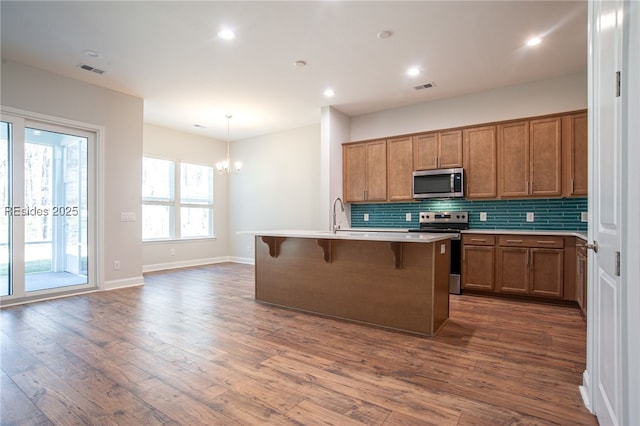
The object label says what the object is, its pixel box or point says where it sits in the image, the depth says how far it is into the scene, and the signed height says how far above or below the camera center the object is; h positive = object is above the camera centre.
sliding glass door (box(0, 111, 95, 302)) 4.10 +0.05
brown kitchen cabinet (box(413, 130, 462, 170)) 4.94 +0.97
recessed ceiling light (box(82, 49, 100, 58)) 3.77 +1.88
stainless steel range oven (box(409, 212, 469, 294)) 4.69 -0.24
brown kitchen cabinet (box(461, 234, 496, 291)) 4.45 -0.70
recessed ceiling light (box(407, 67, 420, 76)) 4.21 +1.87
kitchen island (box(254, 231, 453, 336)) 2.98 -0.68
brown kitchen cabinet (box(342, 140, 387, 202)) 5.62 +0.73
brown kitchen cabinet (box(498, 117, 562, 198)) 4.26 +0.73
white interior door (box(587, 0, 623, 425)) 1.31 +0.00
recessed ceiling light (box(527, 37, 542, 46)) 3.51 +1.88
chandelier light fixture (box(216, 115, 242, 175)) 6.38 +0.94
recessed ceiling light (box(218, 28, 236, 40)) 3.35 +1.89
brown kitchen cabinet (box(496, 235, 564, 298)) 4.04 -0.69
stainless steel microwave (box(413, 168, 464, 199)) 4.83 +0.44
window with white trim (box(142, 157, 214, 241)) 6.74 +0.27
